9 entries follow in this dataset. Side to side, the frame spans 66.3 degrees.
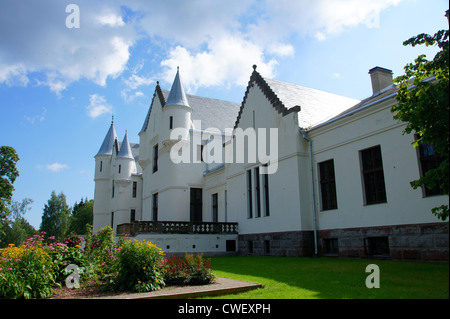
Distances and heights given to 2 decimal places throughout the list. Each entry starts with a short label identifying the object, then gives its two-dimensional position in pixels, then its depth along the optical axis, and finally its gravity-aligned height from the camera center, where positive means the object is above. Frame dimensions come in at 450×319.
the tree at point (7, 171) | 42.31 +8.35
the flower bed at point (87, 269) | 8.44 -0.95
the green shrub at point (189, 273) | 9.87 -1.12
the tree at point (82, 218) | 70.22 +3.59
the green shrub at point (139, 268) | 9.25 -0.91
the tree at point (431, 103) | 7.16 +2.74
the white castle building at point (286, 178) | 14.79 +3.25
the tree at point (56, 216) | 73.25 +4.17
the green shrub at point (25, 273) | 8.00 -0.87
